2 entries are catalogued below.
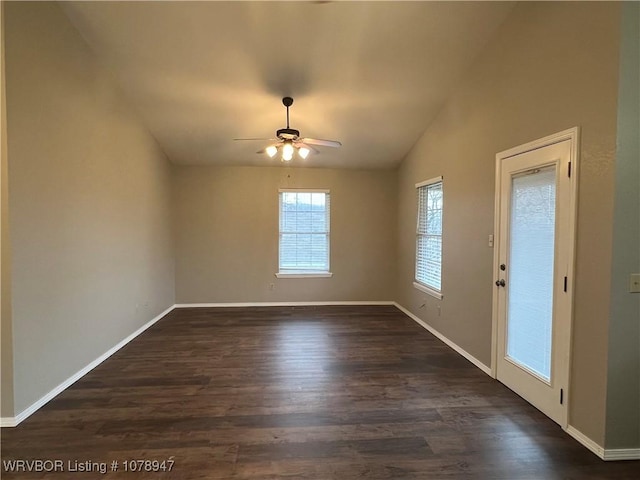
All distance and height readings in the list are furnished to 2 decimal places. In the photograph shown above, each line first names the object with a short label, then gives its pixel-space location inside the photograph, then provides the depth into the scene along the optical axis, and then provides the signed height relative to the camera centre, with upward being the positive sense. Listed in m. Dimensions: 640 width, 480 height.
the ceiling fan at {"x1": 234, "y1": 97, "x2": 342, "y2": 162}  3.53 +0.97
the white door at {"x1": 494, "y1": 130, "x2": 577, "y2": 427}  2.38 -0.32
